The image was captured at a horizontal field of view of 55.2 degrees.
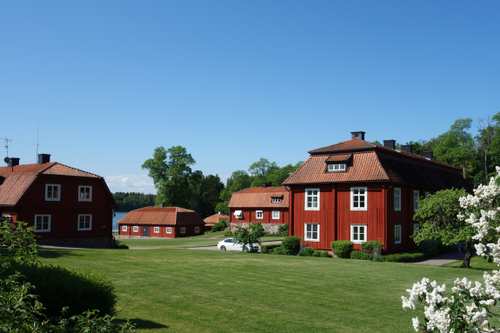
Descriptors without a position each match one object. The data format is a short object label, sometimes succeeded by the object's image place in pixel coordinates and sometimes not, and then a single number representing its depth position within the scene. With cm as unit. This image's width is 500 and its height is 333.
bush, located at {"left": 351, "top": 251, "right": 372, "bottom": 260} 3468
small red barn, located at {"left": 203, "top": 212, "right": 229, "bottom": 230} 8501
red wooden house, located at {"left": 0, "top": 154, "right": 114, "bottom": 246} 3900
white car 4092
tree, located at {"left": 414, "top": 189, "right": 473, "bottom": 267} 2928
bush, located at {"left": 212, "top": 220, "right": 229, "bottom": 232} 7981
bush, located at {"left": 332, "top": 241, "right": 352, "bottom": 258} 3584
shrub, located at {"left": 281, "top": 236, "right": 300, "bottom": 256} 3834
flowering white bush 463
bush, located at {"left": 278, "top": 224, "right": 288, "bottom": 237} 6550
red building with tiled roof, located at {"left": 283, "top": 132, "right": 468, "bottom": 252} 3650
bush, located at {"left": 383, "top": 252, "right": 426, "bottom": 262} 3406
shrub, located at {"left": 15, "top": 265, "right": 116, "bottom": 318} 963
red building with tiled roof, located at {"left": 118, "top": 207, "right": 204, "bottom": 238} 7300
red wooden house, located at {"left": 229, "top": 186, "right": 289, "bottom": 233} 6819
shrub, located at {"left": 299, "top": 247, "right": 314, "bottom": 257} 3706
